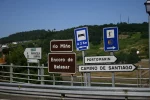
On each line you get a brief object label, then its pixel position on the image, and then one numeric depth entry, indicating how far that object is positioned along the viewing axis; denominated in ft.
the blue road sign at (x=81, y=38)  38.00
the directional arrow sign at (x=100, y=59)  36.40
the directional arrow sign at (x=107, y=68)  35.04
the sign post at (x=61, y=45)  39.14
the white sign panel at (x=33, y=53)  53.96
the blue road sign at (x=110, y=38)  36.63
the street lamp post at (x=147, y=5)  31.71
